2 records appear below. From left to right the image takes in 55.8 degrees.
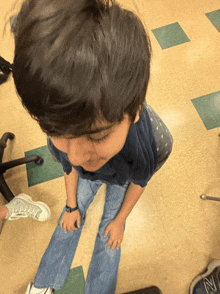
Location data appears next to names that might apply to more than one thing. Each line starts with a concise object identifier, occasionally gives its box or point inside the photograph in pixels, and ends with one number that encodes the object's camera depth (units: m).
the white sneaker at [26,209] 1.06
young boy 0.31
